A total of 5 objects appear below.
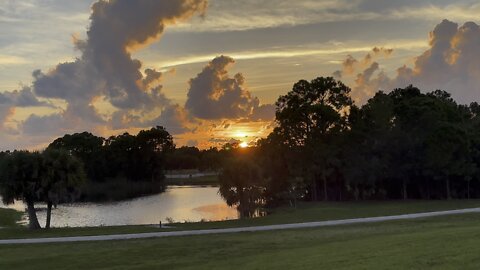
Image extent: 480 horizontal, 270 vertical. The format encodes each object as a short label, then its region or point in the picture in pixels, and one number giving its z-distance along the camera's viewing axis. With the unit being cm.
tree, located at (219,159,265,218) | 5688
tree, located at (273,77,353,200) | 5744
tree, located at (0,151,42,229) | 3766
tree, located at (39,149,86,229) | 3859
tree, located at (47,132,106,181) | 12744
